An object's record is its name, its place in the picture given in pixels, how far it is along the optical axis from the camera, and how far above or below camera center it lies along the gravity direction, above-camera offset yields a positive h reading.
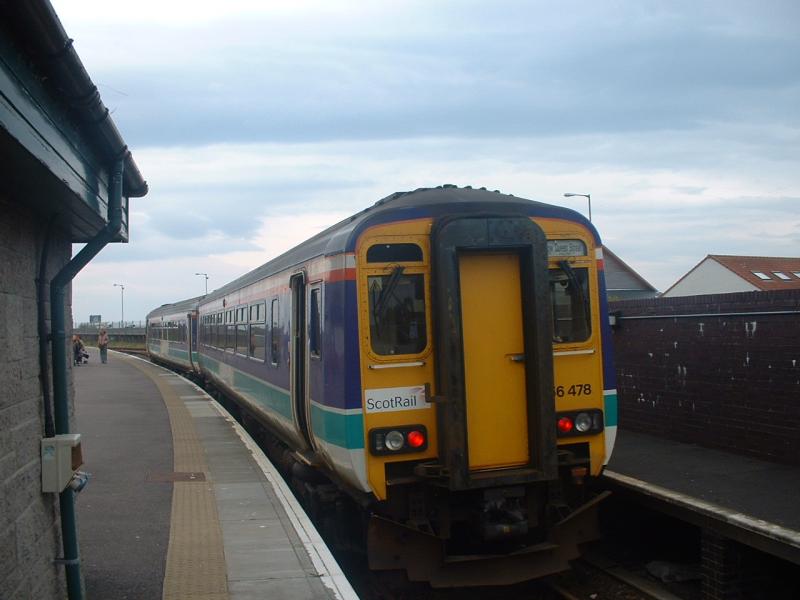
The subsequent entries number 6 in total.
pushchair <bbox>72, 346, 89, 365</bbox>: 34.53 -0.74
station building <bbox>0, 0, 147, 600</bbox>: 3.28 +0.57
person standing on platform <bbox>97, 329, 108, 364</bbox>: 35.59 -0.30
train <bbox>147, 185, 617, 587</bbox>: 6.02 -0.46
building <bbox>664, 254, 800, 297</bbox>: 34.47 +1.70
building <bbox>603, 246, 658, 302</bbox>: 44.38 +2.07
